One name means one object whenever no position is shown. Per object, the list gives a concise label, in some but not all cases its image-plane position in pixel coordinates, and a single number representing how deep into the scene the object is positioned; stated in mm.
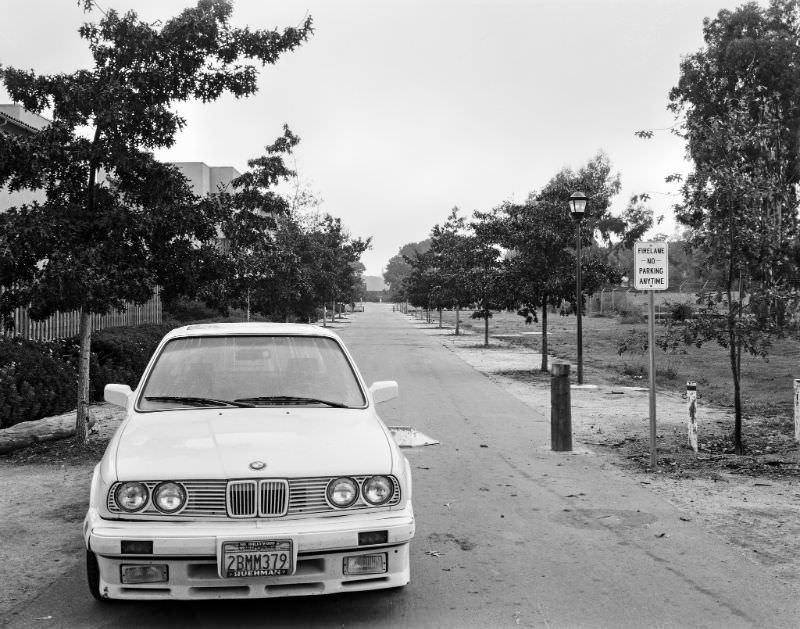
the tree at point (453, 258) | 27588
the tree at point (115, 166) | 9031
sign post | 8734
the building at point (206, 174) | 55719
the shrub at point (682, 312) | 10125
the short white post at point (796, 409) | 9701
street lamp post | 17797
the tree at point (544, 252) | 20391
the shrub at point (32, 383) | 10852
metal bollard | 9977
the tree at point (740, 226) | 9633
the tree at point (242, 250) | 10438
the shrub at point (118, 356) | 13938
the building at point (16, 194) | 21133
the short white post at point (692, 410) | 9133
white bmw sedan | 4094
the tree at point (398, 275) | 186225
